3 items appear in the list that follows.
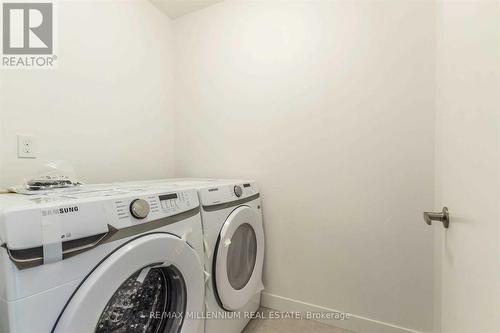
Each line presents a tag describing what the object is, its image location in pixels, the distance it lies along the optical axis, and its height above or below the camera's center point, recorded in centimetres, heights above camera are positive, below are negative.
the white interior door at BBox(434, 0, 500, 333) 39 -1
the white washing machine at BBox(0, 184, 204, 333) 43 -23
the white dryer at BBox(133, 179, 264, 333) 93 -43
